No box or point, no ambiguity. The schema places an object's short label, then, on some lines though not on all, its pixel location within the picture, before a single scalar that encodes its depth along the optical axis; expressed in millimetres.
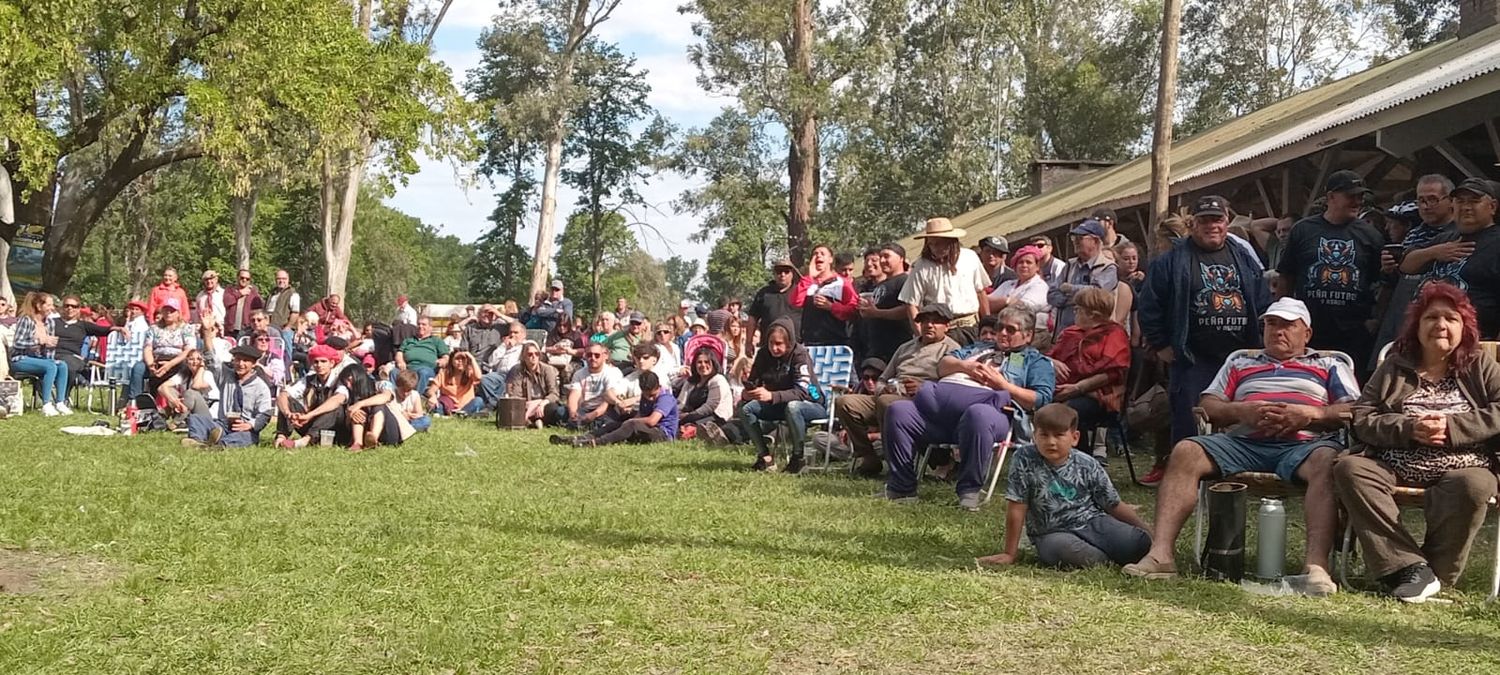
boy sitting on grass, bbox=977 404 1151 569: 5586
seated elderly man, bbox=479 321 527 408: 15891
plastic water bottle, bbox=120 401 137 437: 12305
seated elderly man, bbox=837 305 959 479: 8438
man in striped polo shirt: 5375
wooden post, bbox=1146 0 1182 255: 12961
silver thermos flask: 5242
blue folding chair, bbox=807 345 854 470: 9852
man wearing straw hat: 9102
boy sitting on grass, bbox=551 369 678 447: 11812
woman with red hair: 5039
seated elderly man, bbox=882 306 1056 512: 7547
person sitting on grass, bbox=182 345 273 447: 11242
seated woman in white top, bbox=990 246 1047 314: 9188
